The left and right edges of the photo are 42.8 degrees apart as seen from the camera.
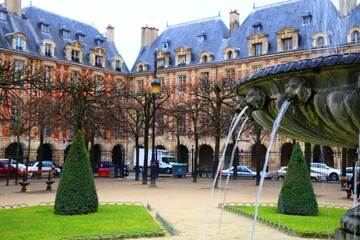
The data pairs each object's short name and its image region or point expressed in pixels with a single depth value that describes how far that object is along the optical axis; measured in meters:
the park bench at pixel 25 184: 19.22
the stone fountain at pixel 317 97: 4.02
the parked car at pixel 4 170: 29.58
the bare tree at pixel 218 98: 25.15
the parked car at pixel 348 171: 31.59
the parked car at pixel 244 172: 36.74
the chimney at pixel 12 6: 43.84
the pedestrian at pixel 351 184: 18.46
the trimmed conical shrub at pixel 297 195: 11.96
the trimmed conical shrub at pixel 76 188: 11.23
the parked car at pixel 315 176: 31.39
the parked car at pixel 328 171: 33.00
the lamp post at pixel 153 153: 22.11
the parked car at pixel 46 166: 32.50
